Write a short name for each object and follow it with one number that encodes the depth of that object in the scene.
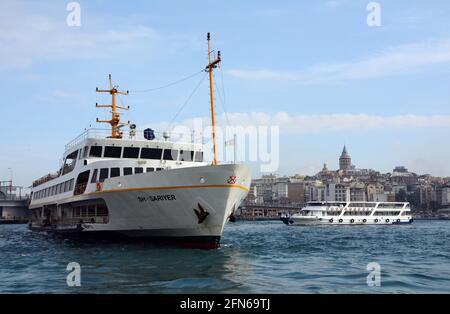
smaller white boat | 87.94
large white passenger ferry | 23.88
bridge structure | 124.00
